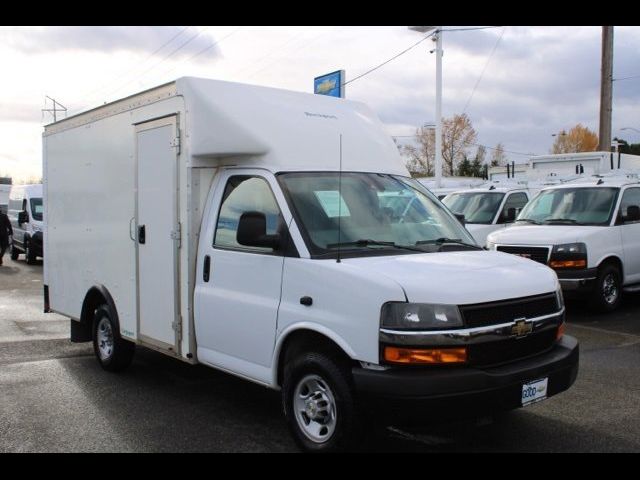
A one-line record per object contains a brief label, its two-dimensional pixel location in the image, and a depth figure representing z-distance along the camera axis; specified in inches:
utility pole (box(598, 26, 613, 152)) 721.0
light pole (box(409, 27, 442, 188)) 836.1
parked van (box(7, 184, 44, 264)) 775.7
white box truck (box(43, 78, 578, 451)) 157.6
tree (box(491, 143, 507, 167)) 2483.8
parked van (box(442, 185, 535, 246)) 507.8
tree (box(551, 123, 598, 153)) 2409.0
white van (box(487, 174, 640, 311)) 383.2
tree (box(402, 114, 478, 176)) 2161.7
